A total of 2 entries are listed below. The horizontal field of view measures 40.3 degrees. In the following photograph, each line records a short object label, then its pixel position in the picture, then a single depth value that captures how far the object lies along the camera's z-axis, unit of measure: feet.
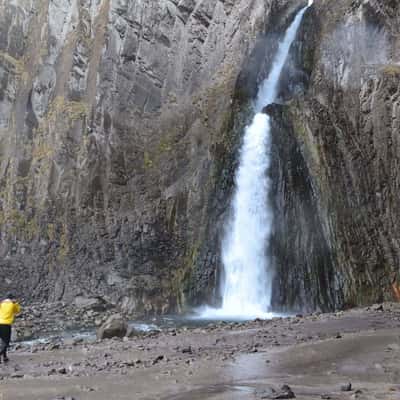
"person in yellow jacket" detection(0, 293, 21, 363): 37.48
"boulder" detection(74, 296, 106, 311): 74.17
